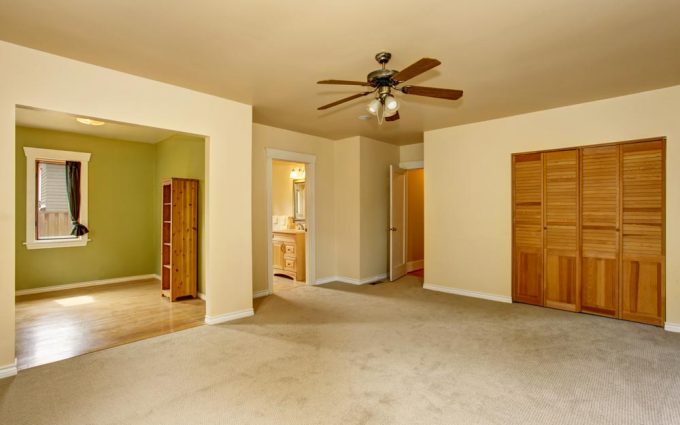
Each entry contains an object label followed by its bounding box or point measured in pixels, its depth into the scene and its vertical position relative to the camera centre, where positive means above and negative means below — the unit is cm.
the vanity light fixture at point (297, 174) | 702 +76
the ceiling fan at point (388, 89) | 252 +93
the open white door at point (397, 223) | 602 -22
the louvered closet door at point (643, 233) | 375 -24
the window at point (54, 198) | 526 +20
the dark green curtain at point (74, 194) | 560 +26
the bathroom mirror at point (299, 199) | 697 +23
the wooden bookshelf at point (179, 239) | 484 -41
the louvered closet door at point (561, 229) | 429 -23
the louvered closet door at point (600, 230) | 401 -22
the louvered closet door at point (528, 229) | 455 -24
